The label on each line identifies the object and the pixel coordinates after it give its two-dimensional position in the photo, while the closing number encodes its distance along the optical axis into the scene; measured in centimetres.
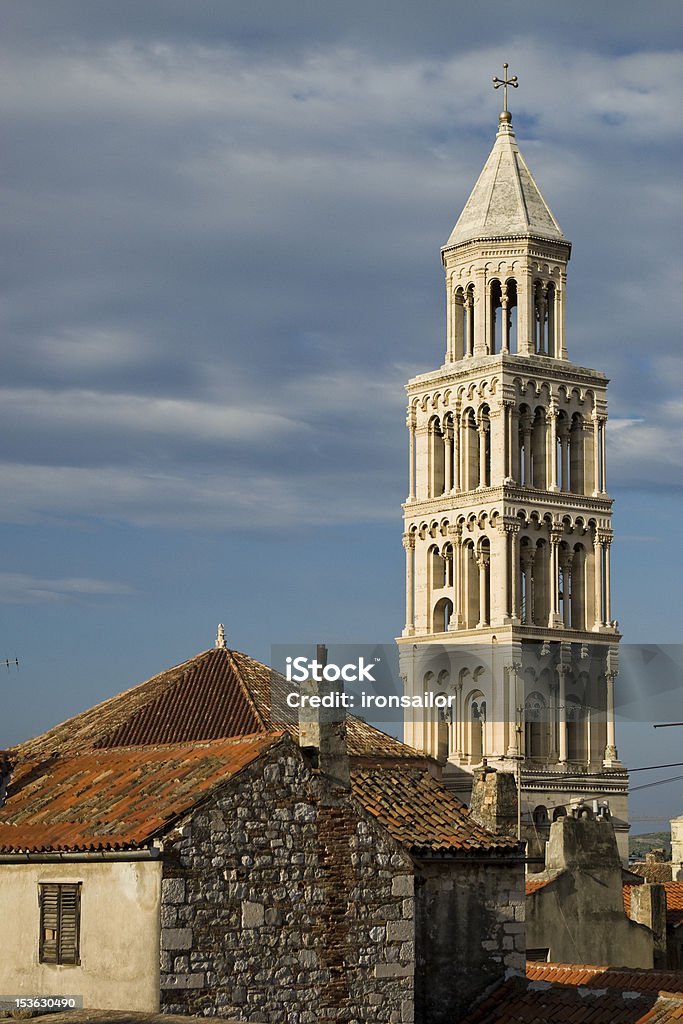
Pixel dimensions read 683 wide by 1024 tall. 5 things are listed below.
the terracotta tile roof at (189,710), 3662
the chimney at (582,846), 4050
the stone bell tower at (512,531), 8831
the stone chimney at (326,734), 2688
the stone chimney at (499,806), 3269
